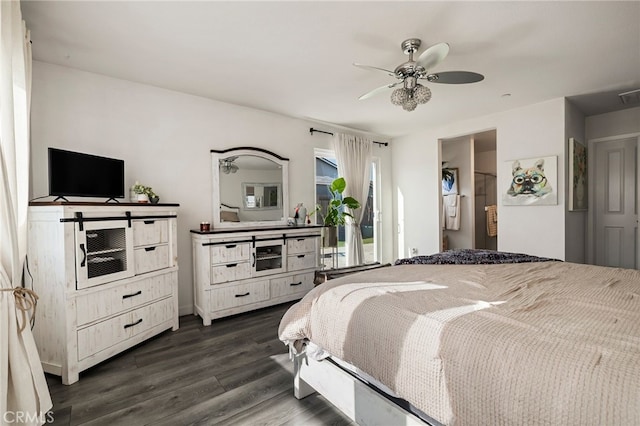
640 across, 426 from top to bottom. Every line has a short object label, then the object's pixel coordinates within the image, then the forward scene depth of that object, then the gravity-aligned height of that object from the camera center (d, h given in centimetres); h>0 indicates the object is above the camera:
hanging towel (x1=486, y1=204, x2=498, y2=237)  525 -22
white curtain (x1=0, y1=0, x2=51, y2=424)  136 -31
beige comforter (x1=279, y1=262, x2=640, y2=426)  84 -47
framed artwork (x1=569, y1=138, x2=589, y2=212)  358 +38
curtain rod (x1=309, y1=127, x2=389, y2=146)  439 +118
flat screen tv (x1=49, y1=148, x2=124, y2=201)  223 +30
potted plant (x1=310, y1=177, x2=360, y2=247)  434 -7
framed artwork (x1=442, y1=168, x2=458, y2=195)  536 +50
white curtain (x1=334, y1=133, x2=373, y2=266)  465 +46
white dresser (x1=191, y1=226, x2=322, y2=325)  305 -65
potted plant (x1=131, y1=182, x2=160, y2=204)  276 +17
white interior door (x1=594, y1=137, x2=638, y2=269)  397 +4
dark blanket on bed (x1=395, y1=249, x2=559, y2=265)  235 -42
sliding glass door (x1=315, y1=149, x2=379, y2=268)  457 -1
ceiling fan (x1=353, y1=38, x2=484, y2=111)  213 +97
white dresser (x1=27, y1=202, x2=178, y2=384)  203 -51
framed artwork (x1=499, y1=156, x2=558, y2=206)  360 +32
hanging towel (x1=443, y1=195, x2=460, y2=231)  529 -8
